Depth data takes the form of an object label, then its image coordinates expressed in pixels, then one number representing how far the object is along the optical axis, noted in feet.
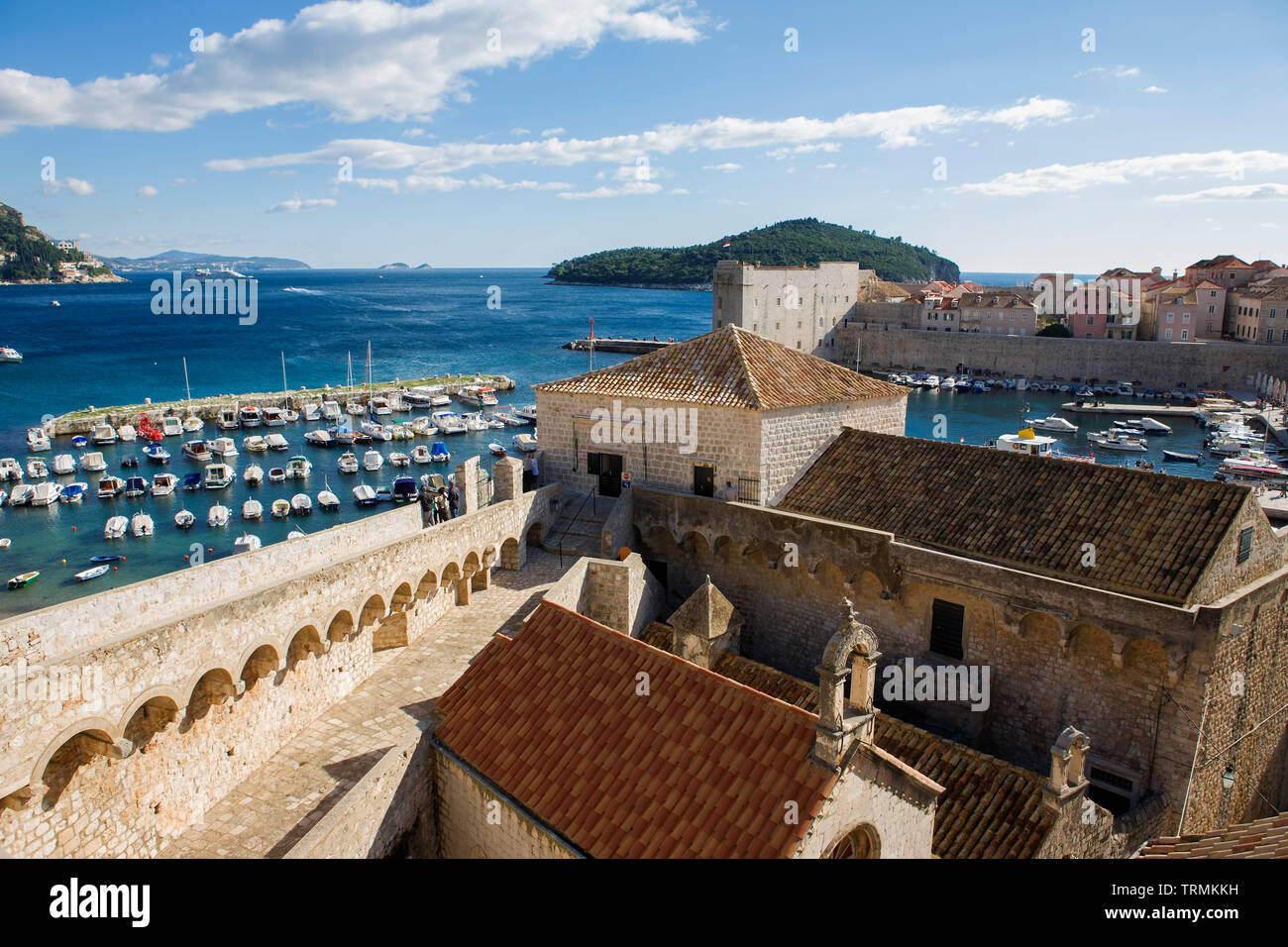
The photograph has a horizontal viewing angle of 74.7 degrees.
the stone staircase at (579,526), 72.79
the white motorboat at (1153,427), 223.73
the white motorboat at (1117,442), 207.10
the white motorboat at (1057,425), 228.22
